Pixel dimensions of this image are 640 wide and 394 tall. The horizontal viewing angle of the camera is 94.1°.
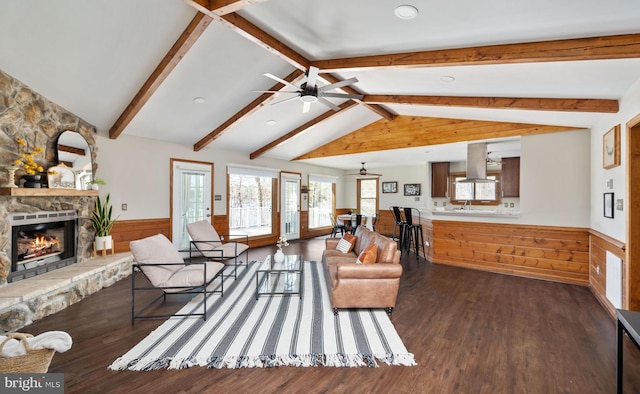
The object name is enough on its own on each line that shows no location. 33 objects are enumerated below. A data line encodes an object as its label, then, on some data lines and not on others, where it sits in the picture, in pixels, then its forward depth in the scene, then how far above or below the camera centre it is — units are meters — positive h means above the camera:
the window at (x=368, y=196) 10.61 +0.07
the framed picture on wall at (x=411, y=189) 9.55 +0.29
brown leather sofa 3.19 -0.93
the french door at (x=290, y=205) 8.42 -0.22
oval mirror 3.95 +0.58
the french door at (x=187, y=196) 6.04 +0.03
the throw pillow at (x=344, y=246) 4.75 -0.78
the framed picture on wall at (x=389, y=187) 9.96 +0.37
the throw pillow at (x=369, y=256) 3.36 -0.66
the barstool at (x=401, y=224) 6.79 -0.59
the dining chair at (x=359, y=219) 7.76 -0.55
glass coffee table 3.83 -1.21
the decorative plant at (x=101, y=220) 4.55 -0.35
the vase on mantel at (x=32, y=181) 3.32 +0.18
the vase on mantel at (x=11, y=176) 3.08 +0.21
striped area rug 2.38 -1.29
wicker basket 1.49 -0.84
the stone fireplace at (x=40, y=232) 3.04 -0.44
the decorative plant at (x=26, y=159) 3.24 +0.42
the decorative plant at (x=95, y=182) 4.45 +0.23
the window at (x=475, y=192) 7.61 +0.17
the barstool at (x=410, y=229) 6.50 -0.70
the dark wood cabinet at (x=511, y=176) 7.07 +0.53
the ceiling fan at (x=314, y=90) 3.25 +1.27
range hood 5.82 +0.71
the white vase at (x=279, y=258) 4.26 -0.87
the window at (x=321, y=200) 9.81 -0.08
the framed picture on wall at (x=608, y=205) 3.47 -0.08
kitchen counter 5.07 -0.28
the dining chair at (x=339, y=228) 8.11 -0.86
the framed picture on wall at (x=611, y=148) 3.22 +0.58
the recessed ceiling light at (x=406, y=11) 2.29 +1.47
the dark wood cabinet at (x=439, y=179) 8.38 +0.55
